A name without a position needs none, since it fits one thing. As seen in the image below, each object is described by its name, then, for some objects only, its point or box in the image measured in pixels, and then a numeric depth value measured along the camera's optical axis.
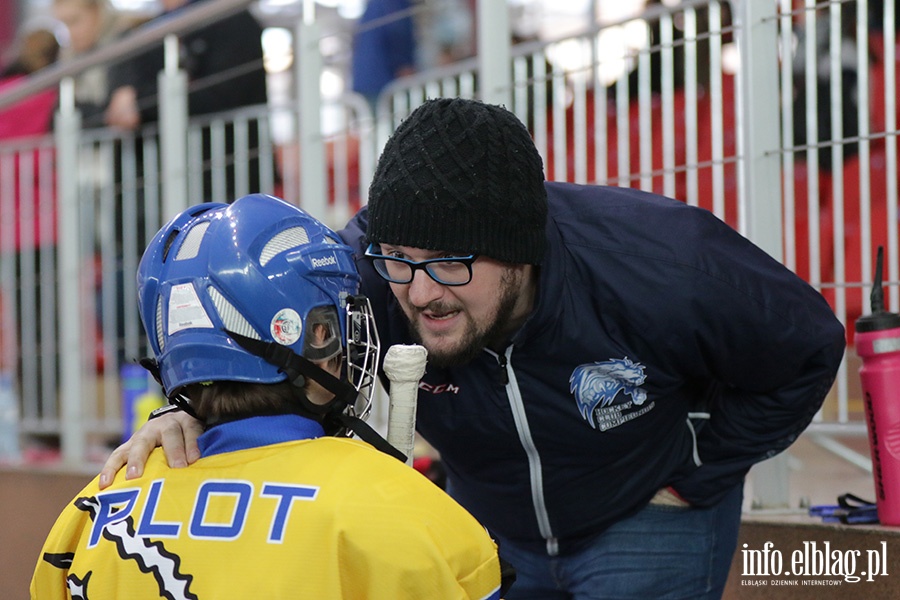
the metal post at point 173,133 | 9.48
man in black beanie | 4.46
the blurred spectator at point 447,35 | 13.54
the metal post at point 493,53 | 7.17
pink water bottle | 5.28
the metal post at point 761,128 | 6.05
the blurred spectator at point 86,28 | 12.19
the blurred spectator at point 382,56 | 14.13
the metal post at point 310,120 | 8.32
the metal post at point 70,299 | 10.34
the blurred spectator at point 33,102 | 12.87
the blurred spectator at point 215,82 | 10.06
